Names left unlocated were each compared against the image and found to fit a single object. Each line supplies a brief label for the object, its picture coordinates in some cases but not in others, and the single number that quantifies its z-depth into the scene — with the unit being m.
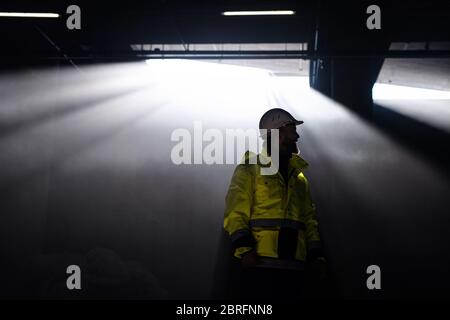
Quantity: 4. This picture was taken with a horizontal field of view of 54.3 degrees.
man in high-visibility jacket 2.49
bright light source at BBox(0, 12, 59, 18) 5.35
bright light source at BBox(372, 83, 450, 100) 6.83
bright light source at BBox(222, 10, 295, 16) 5.43
